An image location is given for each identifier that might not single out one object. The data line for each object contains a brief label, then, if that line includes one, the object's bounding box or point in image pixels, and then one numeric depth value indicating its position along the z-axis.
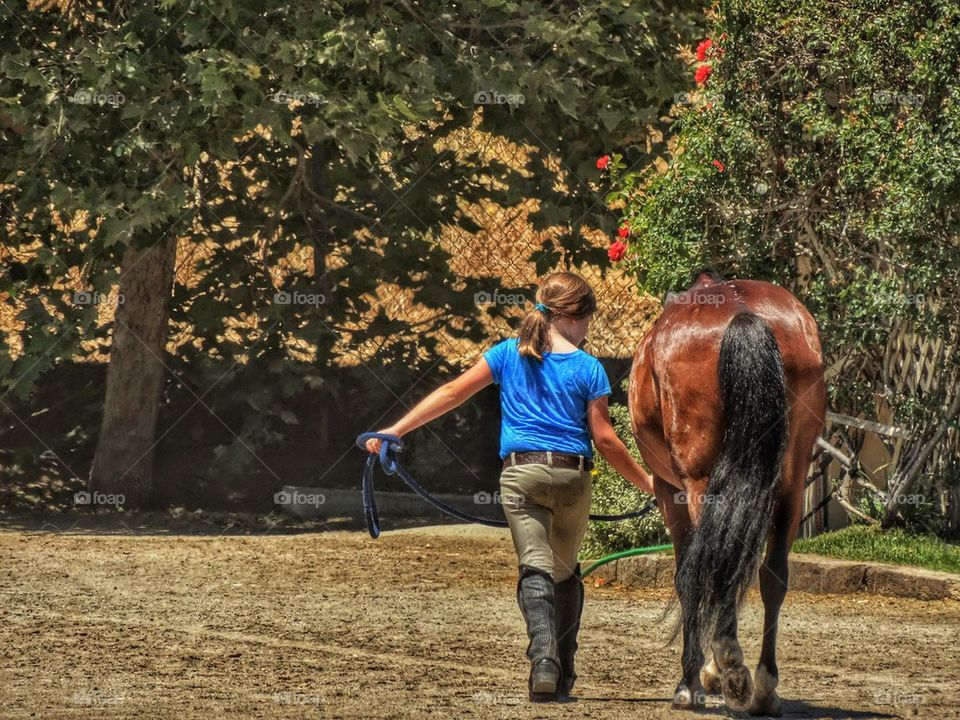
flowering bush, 18.67
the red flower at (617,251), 21.98
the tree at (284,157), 23.61
